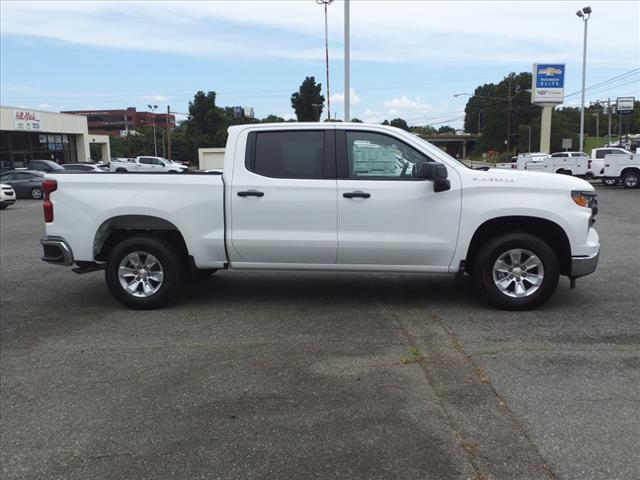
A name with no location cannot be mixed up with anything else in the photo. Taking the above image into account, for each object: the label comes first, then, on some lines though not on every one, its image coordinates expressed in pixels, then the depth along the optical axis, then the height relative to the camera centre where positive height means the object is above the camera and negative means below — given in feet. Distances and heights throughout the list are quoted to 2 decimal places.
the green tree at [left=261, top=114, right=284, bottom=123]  338.58 +23.37
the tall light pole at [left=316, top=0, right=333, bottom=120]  78.25 +17.06
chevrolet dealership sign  162.81 +19.75
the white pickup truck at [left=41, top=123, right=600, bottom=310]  19.79 -1.99
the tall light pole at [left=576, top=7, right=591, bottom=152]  124.88 +27.15
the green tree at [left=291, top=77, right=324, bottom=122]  182.80 +18.06
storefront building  150.51 +6.49
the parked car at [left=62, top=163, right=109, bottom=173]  104.09 -1.18
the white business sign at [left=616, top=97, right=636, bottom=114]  213.05 +18.17
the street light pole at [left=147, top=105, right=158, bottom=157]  306.14 +6.43
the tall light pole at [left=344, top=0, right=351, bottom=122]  61.94 +10.01
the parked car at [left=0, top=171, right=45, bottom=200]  92.12 -3.35
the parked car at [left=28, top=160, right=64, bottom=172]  112.70 -1.10
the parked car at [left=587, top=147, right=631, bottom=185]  92.69 -1.26
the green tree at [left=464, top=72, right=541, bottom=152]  338.77 +24.47
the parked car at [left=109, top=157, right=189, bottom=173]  141.59 -1.29
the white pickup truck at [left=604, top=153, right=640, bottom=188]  87.81 -2.08
